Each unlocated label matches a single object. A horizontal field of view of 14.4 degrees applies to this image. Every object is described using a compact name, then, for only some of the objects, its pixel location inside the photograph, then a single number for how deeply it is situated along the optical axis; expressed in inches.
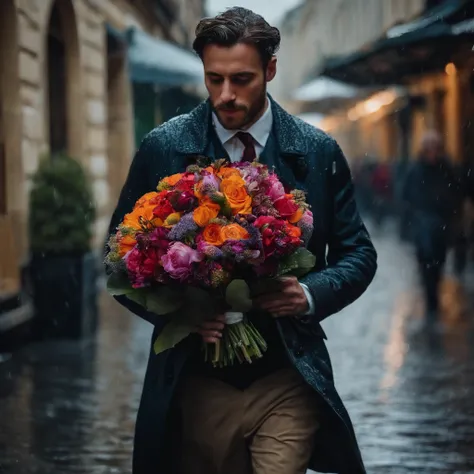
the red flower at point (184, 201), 189.8
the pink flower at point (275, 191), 192.9
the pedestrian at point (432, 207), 700.3
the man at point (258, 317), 201.1
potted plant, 613.5
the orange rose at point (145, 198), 194.8
